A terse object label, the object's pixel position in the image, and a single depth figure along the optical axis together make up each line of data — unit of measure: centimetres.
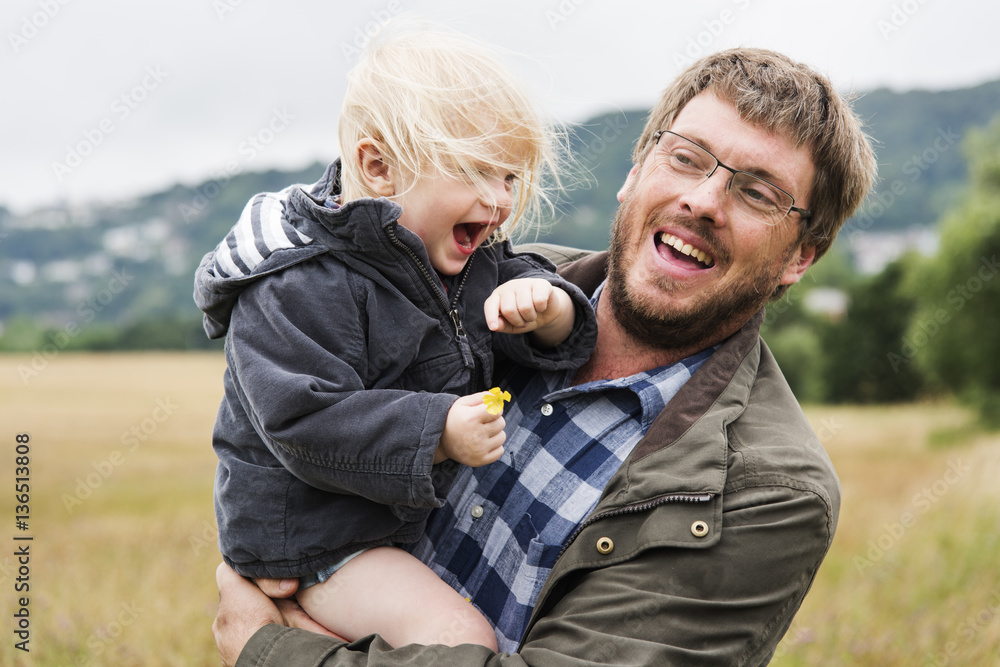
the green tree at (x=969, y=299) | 2041
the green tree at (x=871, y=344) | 3438
